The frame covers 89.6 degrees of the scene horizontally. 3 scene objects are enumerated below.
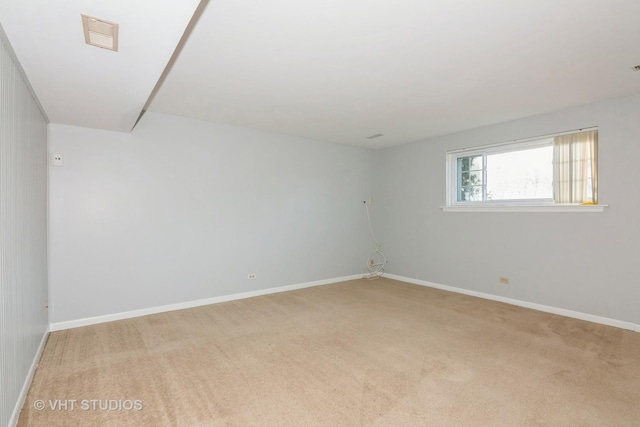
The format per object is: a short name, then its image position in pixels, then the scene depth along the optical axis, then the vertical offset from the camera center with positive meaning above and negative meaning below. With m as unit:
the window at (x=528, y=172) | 3.81 +0.53
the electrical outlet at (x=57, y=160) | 3.43 +0.56
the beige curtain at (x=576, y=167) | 3.74 +0.53
